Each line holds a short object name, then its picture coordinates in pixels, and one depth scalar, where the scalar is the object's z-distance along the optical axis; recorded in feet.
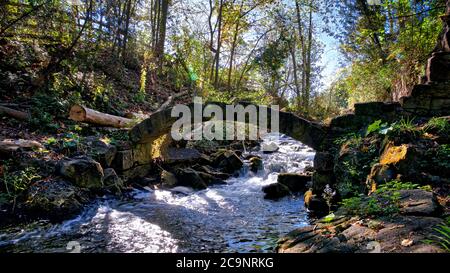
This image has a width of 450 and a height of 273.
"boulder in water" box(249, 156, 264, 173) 37.47
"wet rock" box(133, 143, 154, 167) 30.12
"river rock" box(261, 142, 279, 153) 46.21
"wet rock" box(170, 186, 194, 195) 29.99
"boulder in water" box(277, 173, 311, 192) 29.86
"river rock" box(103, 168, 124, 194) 25.81
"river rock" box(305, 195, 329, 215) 23.08
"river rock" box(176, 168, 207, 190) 31.65
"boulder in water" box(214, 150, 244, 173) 37.45
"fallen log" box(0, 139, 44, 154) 20.33
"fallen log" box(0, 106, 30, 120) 25.18
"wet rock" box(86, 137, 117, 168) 25.59
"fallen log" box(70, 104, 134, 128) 28.14
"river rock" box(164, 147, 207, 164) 36.14
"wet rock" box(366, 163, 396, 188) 15.15
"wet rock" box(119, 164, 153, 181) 29.67
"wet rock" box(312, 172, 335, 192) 23.61
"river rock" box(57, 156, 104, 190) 21.49
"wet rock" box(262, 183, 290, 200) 28.55
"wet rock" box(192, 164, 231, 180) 35.09
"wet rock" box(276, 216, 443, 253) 8.73
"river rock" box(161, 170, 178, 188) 31.91
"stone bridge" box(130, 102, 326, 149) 24.94
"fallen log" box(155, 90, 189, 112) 41.01
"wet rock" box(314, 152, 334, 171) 23.86
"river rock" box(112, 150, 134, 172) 28.45
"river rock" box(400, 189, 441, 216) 10.44
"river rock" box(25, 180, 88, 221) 18.62
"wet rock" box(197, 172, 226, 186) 33.31
